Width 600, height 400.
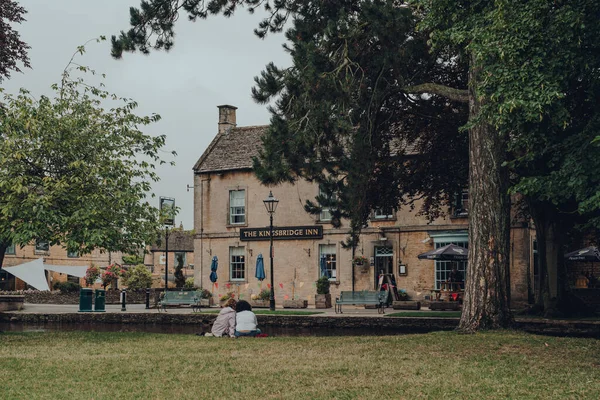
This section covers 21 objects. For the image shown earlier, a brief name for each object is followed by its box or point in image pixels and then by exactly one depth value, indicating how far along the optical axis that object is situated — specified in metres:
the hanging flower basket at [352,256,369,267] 35.00
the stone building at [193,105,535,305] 33.50
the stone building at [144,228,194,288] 61.72
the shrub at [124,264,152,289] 45.66
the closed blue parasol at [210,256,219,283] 36.75
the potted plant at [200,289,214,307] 36.73
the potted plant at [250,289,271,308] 35.19
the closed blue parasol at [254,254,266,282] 35.22
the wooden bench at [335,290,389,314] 28.92
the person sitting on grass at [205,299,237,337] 17.72
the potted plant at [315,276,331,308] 33.03
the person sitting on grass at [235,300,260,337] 17.50
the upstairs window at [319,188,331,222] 36.34
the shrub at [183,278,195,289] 47.23
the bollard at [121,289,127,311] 31.97
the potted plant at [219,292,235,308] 34.71
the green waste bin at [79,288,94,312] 30.16
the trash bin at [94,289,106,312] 30.20
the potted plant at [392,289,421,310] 30.00
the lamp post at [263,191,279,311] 30.17
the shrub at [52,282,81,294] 43.76
